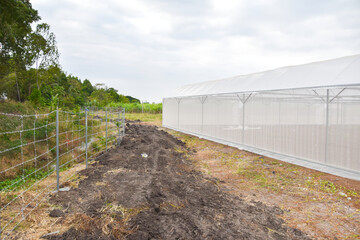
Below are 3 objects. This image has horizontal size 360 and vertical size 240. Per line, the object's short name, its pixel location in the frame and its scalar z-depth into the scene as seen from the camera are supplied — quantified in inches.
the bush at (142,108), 1285.7
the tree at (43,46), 1061.1
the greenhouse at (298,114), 247.4
